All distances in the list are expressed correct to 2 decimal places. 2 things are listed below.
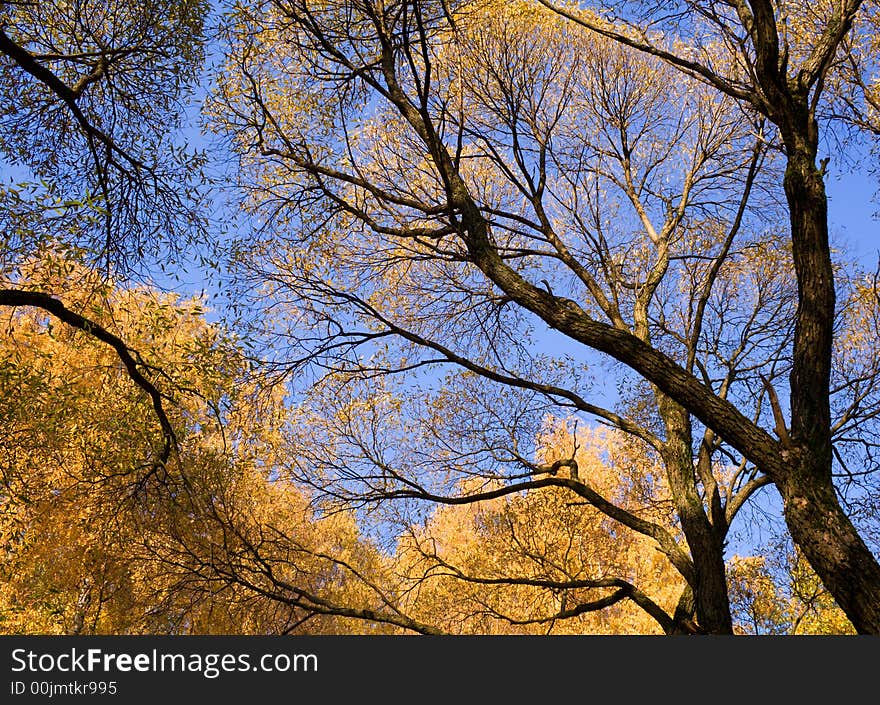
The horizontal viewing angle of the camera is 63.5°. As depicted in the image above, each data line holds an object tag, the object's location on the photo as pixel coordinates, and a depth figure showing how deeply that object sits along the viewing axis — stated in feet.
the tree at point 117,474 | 22.45
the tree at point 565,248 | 16.22
